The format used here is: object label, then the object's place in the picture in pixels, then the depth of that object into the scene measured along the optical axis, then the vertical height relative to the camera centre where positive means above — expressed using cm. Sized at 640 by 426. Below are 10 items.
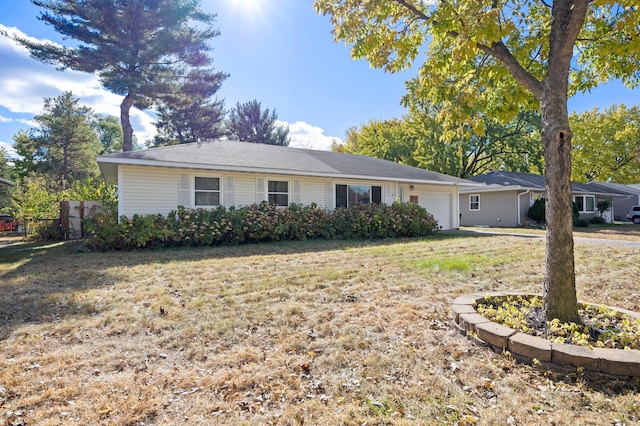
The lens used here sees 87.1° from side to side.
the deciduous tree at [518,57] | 310 +196
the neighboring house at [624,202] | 2894 +108
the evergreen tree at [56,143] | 2698 +628
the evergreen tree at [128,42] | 1608 +925
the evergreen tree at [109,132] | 4147 +1129
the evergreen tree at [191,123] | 2712 +805
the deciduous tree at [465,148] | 2645 +562
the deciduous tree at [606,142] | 3045 +671
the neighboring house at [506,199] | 2014 +109
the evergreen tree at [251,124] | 3127 +882
